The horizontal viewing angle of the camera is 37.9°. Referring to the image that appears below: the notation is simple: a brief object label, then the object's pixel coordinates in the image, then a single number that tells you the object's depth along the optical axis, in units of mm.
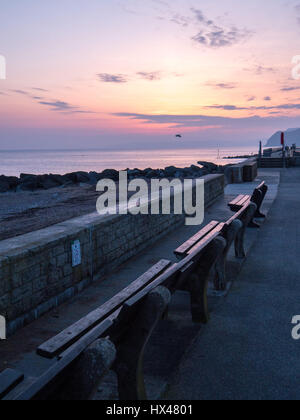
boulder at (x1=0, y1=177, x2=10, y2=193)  29028
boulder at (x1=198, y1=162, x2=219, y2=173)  38744
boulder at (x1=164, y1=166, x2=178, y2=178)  35819
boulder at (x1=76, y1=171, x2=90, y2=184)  32219
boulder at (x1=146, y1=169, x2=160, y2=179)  35369
